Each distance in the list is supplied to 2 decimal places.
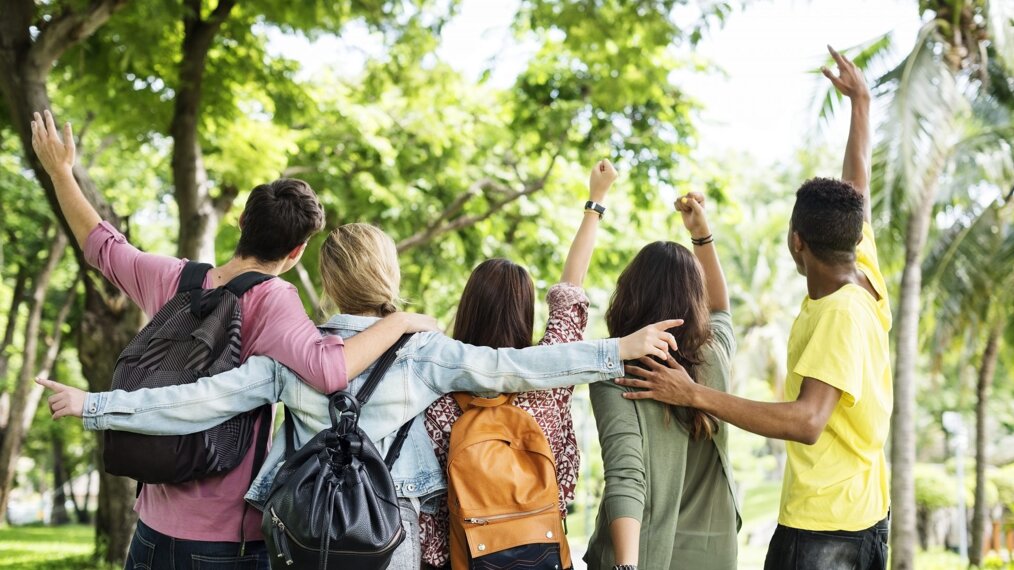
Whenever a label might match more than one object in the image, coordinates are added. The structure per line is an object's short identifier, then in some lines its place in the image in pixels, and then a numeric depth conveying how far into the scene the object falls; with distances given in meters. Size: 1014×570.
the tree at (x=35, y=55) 6.40
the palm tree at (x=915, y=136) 10.77
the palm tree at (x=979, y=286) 15.23
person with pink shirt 2.80
